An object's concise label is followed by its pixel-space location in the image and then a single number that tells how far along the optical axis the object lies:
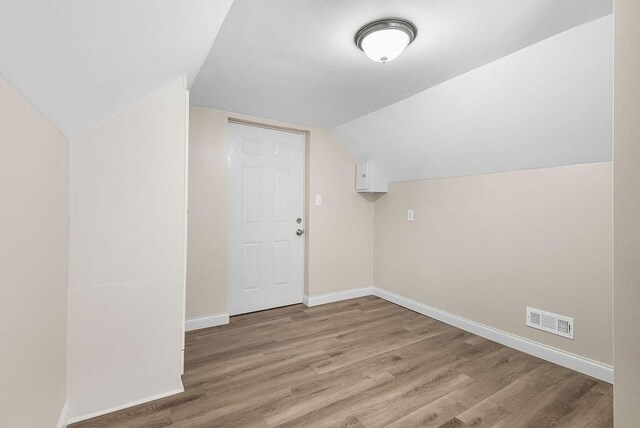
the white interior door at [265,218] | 3.10
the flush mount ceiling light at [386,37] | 1.54
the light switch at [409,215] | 3.37
